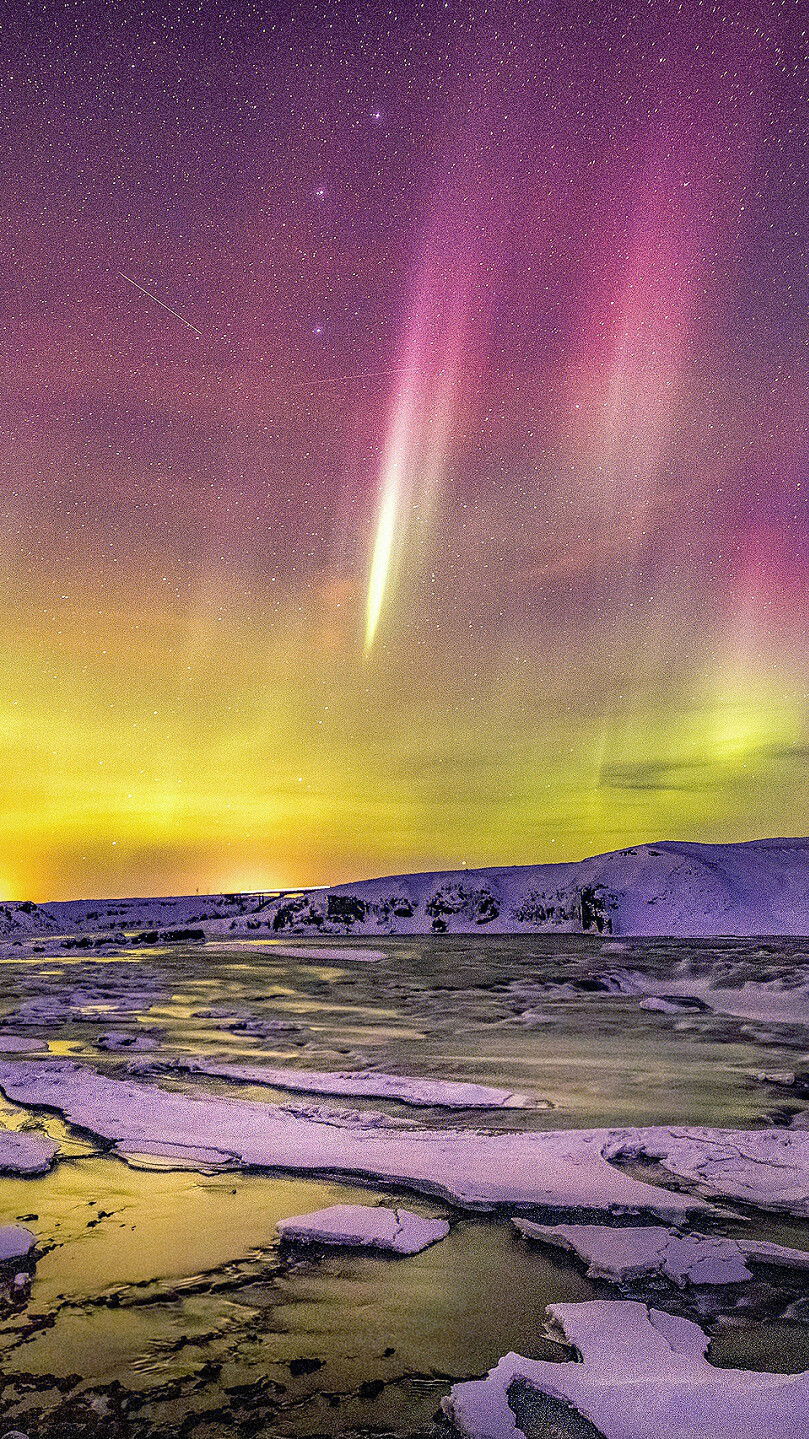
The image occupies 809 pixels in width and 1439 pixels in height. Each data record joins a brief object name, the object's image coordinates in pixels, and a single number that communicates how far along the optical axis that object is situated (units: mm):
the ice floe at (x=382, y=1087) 5609
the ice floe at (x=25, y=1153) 4223
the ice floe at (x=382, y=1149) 3781
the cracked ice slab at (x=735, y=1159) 3803
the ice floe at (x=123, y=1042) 8133
